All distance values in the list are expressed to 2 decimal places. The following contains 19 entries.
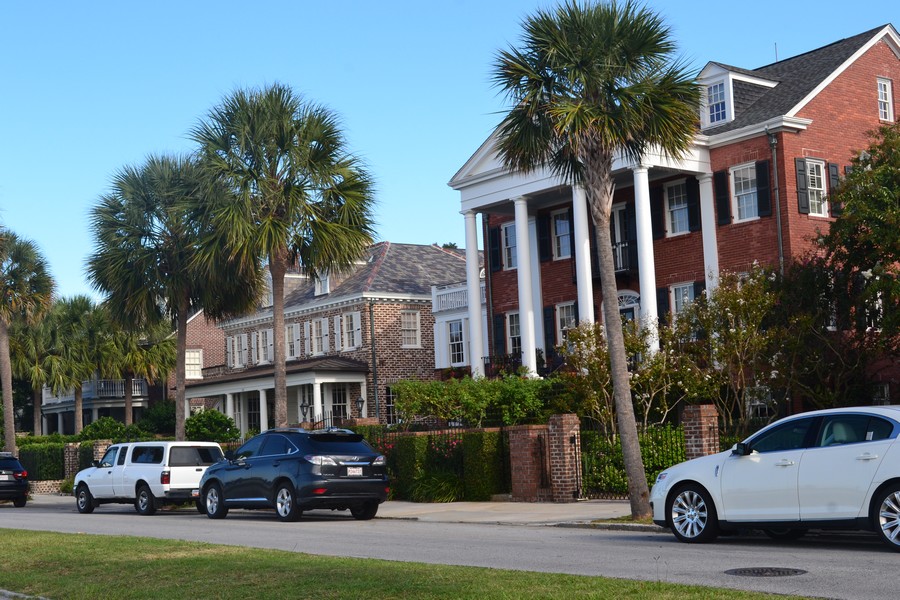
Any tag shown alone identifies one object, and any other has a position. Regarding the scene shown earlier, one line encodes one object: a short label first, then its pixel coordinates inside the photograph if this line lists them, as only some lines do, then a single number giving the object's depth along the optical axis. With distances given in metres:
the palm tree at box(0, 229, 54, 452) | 39.34
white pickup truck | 25.84
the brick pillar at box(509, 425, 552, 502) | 24.11
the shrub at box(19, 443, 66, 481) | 40.81
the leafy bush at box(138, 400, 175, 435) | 60.38
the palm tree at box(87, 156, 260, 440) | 31.62
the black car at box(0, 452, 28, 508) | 31.42
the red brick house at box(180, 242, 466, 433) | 49.92
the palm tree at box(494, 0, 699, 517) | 18.64
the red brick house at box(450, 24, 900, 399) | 32.38
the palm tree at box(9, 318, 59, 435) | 58.88
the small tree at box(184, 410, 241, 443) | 41.62
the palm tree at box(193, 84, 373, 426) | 27.77
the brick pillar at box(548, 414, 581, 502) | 23.41
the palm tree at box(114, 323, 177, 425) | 59.72
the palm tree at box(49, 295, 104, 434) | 59.38
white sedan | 12.53
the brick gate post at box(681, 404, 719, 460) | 21.30
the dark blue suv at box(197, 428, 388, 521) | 20.78
